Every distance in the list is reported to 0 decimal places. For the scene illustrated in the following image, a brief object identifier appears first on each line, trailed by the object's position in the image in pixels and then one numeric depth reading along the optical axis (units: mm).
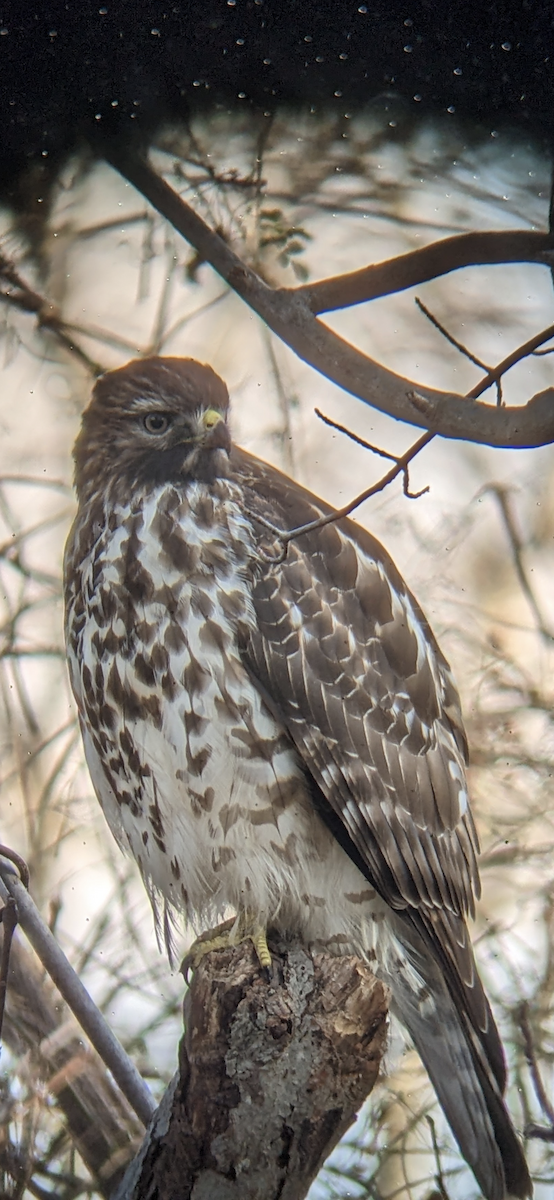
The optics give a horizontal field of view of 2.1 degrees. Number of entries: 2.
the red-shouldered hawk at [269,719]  6269
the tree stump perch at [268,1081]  6230
